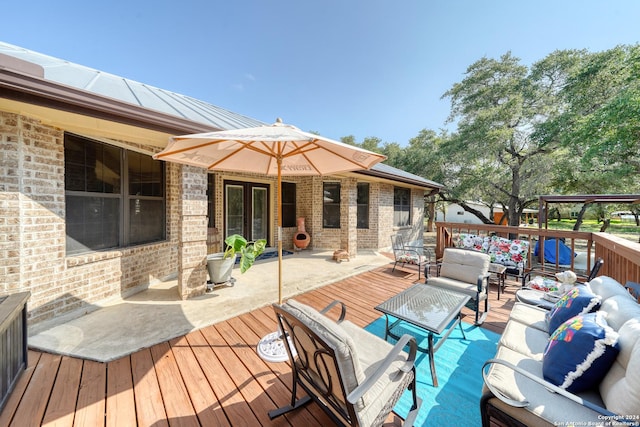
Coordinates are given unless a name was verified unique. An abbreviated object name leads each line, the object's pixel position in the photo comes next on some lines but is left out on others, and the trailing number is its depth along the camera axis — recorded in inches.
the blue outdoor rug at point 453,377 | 73.8
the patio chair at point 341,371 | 50.8
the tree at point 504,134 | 445.7
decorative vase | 164.4
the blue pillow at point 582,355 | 55.4
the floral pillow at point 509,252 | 192.9
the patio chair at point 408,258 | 211.4
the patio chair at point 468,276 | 127.6
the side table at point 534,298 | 113.9
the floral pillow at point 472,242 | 210.0
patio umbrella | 83.5
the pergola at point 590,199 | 222.2
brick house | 102.6
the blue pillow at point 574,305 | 76.8
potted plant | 160.5
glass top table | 90.9
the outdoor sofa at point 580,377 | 48.5
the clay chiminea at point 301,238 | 307.6
